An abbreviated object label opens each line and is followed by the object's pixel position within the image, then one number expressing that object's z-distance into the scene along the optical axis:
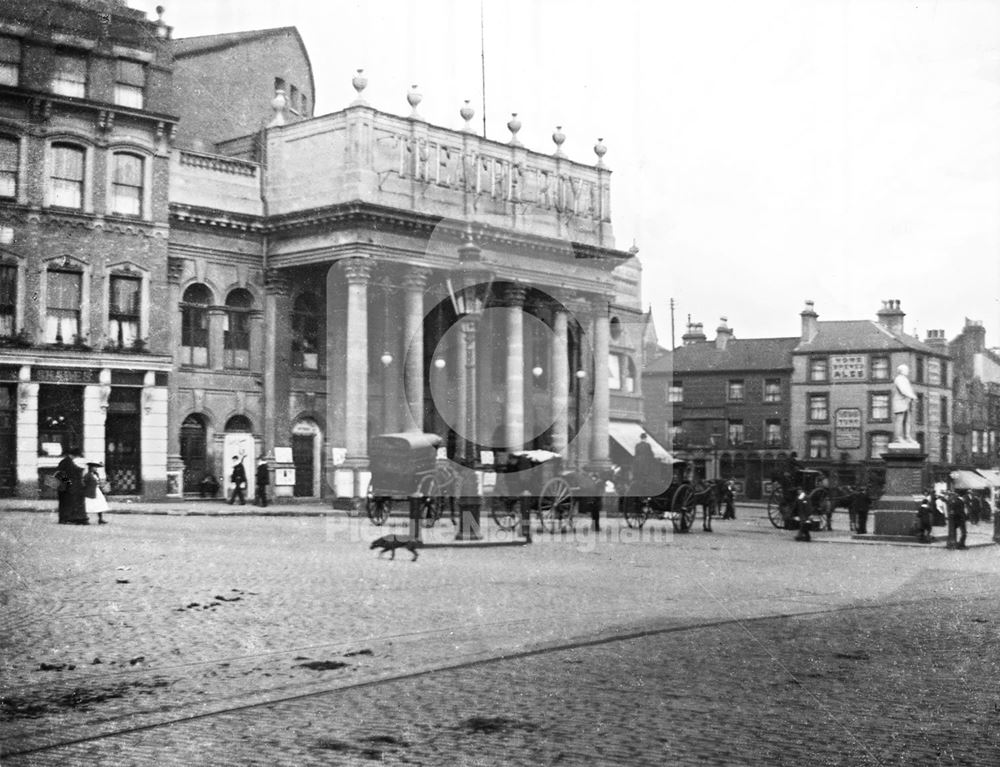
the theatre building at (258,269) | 35.44
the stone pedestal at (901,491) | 27.81
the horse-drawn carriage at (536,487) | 28.58
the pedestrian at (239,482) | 37.50
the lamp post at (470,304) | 23.84
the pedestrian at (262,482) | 37.50
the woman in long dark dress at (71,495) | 23.53
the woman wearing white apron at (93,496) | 24.67
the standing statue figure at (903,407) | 28.25
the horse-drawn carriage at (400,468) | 27.80
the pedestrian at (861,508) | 30.69
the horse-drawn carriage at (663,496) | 29.70
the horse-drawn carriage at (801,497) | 30.43
